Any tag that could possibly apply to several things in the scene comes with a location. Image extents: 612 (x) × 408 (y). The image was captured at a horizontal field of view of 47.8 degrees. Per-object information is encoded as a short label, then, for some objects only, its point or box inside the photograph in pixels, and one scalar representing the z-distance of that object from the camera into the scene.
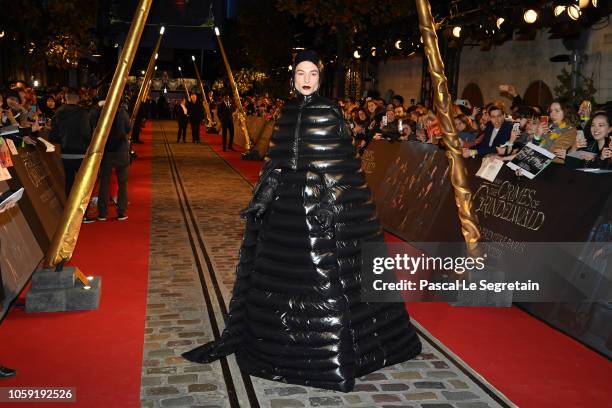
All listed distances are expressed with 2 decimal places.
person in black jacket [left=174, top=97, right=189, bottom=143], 32.81
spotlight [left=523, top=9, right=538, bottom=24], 15.58
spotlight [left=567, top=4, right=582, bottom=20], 14.20
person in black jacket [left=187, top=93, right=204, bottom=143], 32.09
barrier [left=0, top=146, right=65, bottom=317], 7.21
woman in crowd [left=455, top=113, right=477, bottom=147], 10.85
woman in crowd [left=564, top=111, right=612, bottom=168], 6.87
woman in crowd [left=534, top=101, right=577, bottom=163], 7.76
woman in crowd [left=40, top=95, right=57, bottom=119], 19.77
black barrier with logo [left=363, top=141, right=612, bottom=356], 6.21
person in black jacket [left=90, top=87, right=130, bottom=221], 11.73
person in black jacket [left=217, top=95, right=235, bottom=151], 27.70
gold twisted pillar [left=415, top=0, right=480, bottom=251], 7.20
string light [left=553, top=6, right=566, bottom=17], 14.61
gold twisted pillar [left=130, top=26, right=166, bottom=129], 23.88
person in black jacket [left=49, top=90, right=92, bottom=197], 11.00
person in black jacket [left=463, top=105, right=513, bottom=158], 9.43
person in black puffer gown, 4.99
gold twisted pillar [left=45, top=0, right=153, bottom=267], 6.80
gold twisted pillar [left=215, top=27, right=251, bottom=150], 21.34
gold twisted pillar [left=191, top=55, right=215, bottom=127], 42.96
